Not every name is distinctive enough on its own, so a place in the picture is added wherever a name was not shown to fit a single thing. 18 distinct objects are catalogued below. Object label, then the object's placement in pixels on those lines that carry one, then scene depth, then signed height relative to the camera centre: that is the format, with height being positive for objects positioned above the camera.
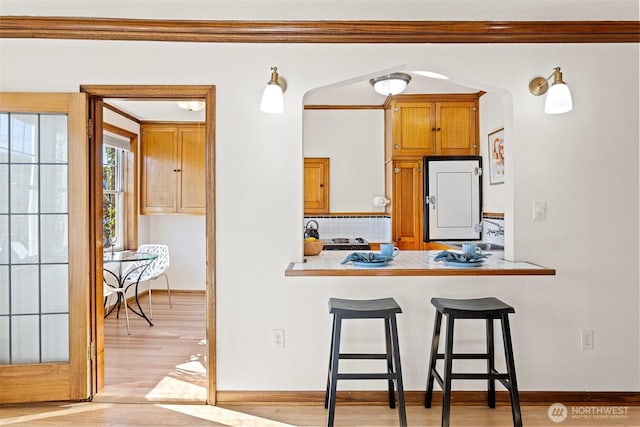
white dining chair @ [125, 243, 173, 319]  4.55 -0.63
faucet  3.95 -0.18
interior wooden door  2.50 -0.26
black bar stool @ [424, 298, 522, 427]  2.11 -0.70
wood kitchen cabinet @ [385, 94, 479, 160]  4.55 +1.00
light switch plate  2.59 +0.01
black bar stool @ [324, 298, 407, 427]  2.08 -0.67
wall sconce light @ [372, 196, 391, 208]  5.09 +0.14
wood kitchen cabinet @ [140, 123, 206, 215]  5.38 +0.57
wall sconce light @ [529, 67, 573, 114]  2.27 +0.65
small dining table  3.85 -0.62
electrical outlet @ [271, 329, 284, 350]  2.55 -0.79
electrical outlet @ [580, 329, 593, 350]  2.54 -0.80
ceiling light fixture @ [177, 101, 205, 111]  4.32 +1.17
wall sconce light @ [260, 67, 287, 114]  2.34 +0.66
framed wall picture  3.89 +0.56
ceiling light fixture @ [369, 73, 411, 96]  3.37 +1.11
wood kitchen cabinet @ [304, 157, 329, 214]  5.25 +0.35
